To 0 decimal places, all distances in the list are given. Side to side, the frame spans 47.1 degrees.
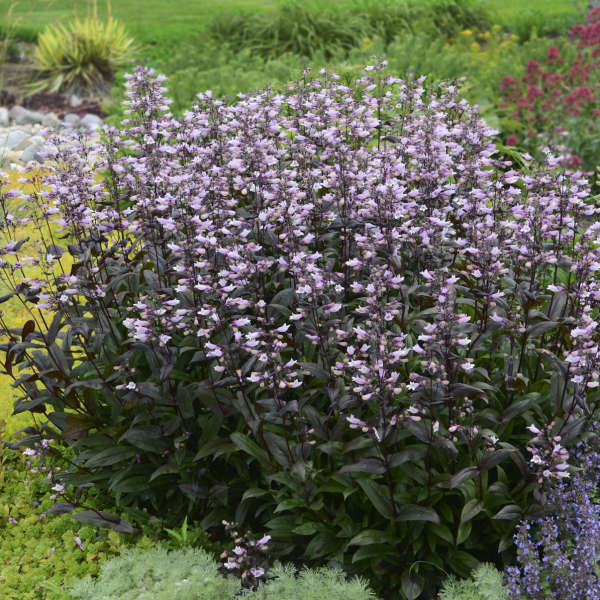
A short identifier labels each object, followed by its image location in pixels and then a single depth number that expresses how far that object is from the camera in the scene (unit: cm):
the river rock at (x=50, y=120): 1141
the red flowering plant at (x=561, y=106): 757
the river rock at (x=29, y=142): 998
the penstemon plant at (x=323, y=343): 301
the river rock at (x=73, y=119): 1133
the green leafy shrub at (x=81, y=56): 1357
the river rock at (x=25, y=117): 1185
